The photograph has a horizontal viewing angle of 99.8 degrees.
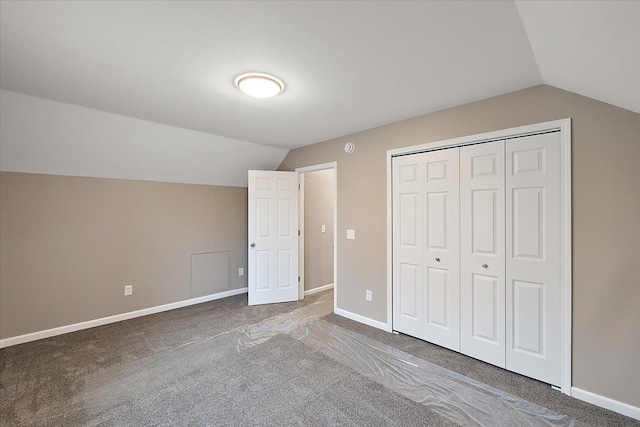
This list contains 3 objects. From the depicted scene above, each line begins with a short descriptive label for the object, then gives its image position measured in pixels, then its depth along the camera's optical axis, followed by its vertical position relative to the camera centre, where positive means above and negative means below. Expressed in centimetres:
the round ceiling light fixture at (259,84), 201 +100
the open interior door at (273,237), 407 -35
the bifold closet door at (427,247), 266 -34
